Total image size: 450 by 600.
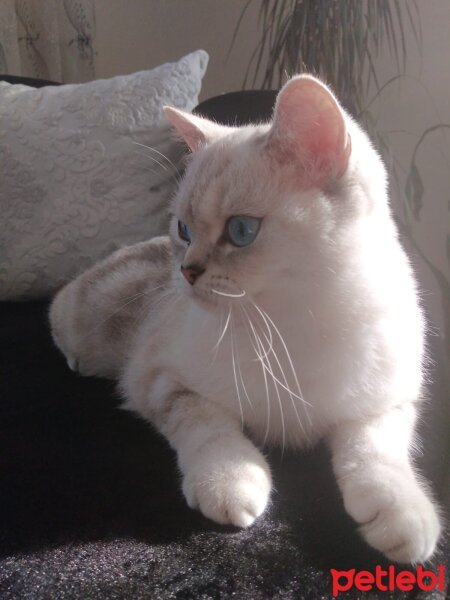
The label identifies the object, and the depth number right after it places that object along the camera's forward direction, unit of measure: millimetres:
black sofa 620
